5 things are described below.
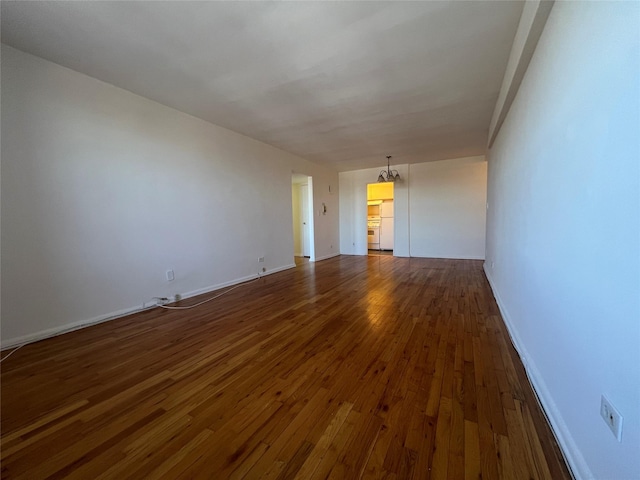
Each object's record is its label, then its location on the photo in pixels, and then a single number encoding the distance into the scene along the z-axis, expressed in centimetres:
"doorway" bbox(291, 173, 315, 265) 738
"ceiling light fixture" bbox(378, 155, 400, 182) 643
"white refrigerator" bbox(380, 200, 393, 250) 846
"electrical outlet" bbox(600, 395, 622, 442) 78
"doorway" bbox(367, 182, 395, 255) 845
